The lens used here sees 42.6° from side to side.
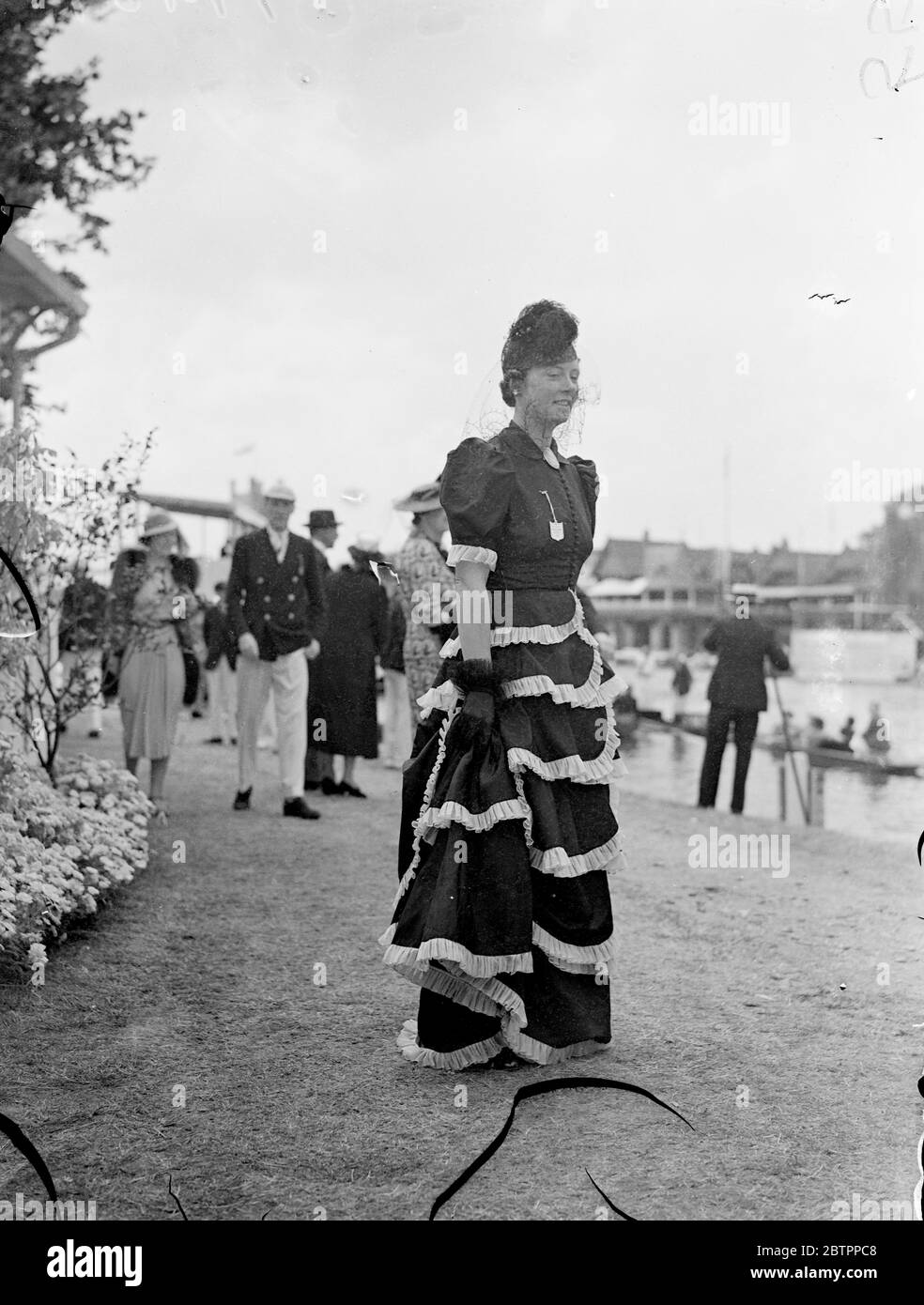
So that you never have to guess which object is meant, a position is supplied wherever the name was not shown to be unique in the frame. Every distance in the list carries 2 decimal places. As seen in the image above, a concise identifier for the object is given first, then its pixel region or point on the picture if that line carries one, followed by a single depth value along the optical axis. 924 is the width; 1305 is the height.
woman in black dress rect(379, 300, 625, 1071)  2.78
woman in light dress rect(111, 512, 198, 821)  5.74
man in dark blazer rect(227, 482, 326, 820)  5.95
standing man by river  7.40
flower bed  3.33
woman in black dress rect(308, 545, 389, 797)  6.90
